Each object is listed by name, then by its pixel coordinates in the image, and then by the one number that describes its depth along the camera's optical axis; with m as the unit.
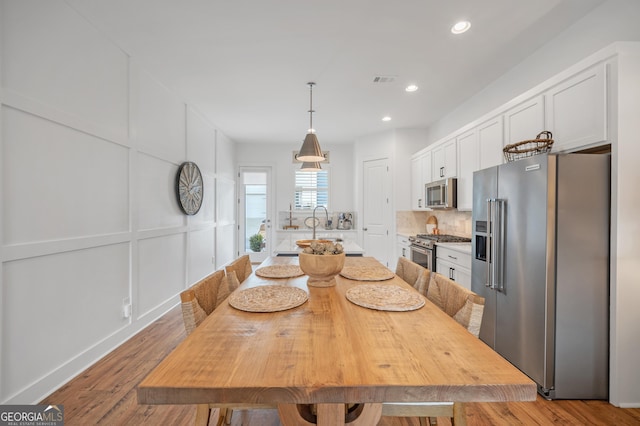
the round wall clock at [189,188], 3.81
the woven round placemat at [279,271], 1.95
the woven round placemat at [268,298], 1.30
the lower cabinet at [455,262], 2.93
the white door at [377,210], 5.48
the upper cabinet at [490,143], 2.81
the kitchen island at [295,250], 3.03
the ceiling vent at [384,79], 3.24
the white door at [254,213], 6.54
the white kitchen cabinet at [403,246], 4.64
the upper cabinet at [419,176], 4.64
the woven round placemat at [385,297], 1.31
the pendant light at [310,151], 2.98
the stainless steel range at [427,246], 3.68
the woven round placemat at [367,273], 1.88
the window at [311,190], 6.59
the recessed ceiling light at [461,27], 2.30
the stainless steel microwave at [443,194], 3.76
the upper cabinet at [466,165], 3.31
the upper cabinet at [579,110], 1.82
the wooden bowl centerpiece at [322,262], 1.62
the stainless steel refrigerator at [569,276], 1.85
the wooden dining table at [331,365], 0.73
